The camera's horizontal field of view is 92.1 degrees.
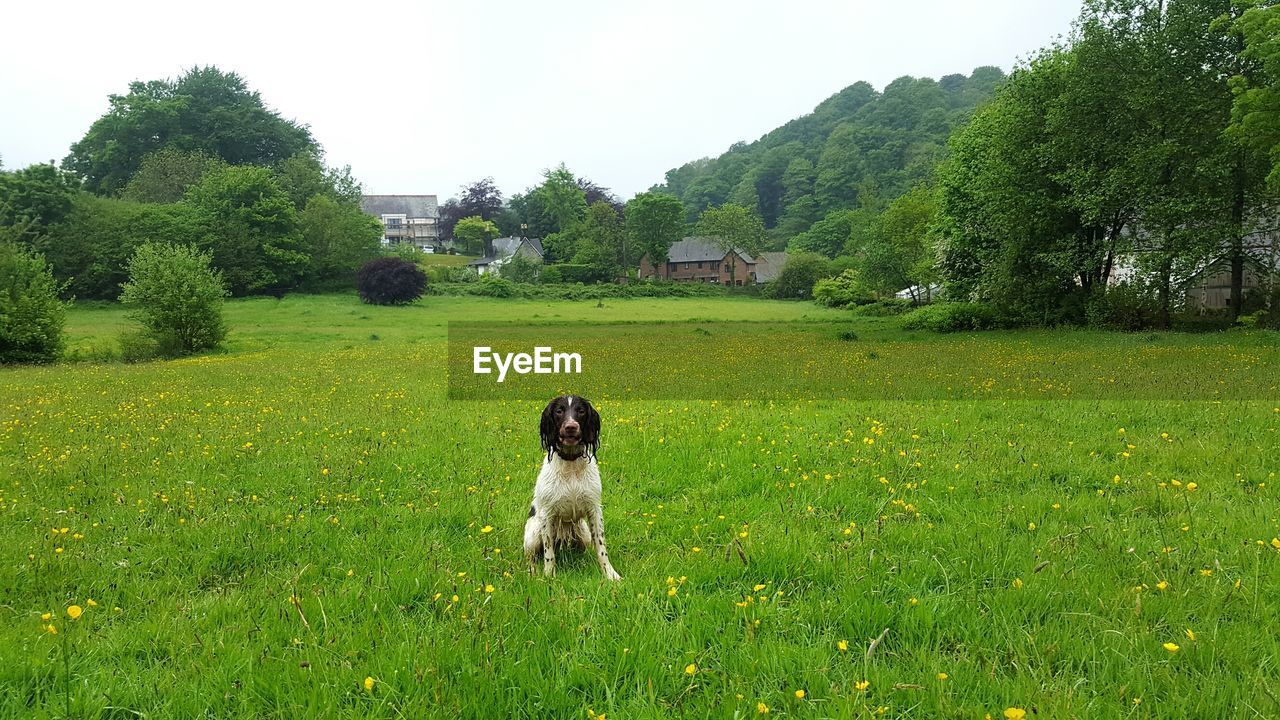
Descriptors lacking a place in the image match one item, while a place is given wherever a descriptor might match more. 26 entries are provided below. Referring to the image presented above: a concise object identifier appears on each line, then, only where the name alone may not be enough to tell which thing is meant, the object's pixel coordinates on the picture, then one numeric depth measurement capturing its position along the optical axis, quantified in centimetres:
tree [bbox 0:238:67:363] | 2391
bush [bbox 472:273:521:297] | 7088
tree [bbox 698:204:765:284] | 9806
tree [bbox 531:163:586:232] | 11138
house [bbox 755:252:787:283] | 10369
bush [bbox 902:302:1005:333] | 3028
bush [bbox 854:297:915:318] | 5313
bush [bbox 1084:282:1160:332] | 2602
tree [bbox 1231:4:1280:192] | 2039
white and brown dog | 502
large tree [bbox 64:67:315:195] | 9244
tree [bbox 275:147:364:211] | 8044
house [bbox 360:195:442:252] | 15638
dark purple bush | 5841
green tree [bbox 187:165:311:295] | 6147
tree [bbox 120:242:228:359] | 2698
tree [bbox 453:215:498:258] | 12081
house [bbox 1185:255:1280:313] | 2512
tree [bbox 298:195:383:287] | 6838
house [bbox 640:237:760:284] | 10388
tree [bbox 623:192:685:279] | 9619
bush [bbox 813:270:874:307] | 6406
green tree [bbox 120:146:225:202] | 7806
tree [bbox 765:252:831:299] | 8000
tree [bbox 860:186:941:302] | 5353
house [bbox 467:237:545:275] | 9456
